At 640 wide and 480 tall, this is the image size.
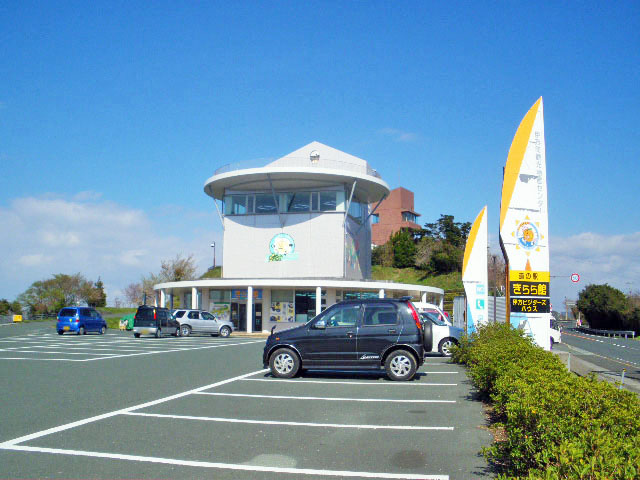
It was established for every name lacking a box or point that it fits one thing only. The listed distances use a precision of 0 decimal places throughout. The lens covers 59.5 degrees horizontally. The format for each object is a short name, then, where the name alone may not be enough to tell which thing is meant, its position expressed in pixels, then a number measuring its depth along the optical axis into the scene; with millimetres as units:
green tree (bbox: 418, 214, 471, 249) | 77125
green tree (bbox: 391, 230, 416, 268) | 79312
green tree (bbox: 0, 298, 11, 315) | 75075
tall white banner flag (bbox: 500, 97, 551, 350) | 13836
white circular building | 40625
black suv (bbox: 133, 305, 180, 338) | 31094
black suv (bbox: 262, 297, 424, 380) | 12273
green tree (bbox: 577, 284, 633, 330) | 63562
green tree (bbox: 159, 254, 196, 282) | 65938
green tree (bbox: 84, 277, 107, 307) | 77312
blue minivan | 34062
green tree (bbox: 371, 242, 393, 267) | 81888
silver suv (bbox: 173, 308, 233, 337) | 33594
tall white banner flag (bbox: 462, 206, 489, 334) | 20188
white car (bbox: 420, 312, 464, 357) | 18625
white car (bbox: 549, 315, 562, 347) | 27172
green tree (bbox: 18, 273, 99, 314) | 73750
